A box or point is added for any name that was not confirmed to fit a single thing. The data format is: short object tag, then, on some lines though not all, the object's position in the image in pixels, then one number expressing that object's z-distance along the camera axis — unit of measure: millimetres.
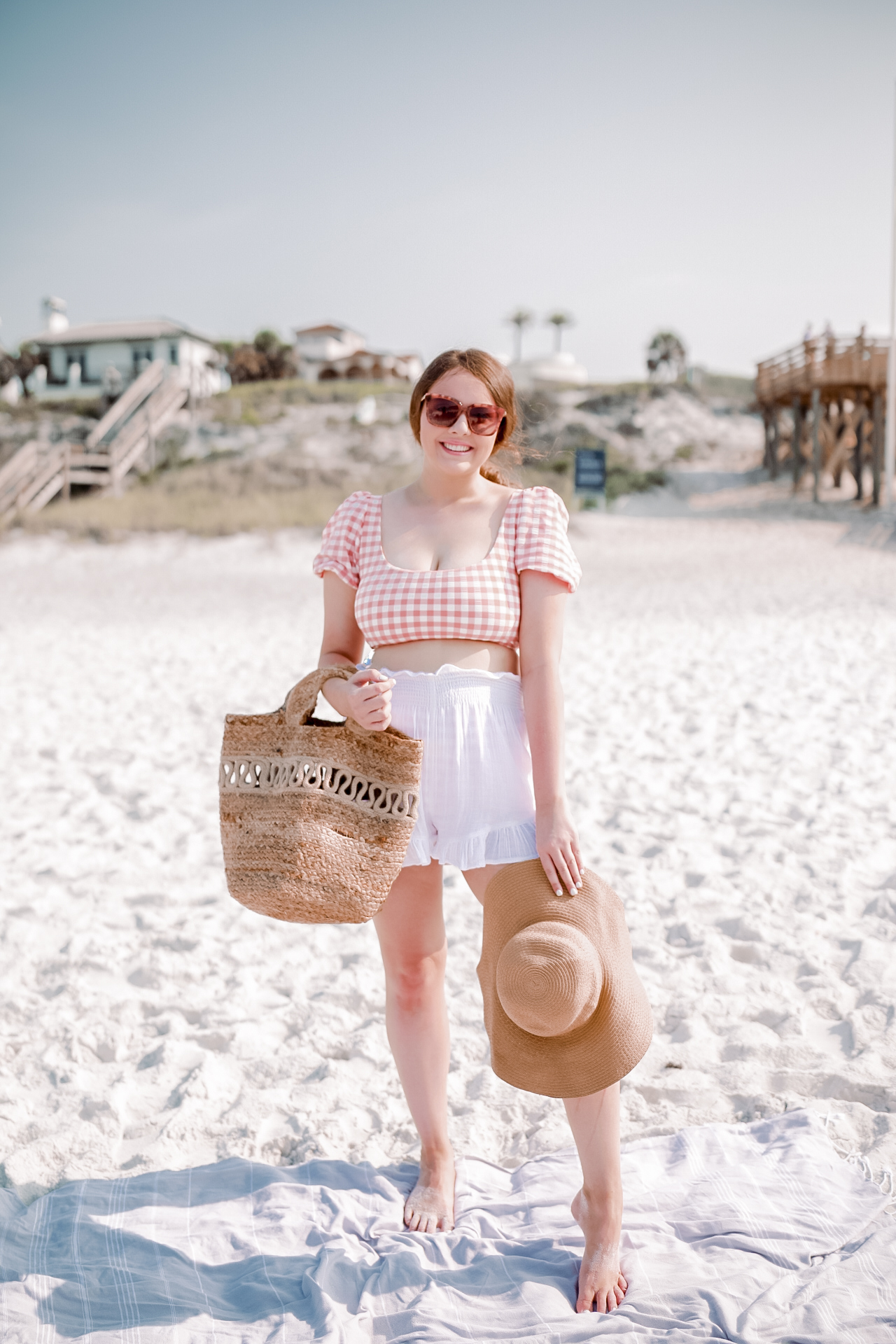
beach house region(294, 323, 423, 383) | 47938
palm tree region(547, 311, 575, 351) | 62781
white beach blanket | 1938
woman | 1951
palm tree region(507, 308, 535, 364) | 67938
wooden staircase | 19297
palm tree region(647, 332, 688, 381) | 47938
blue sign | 19812
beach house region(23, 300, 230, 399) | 42844
